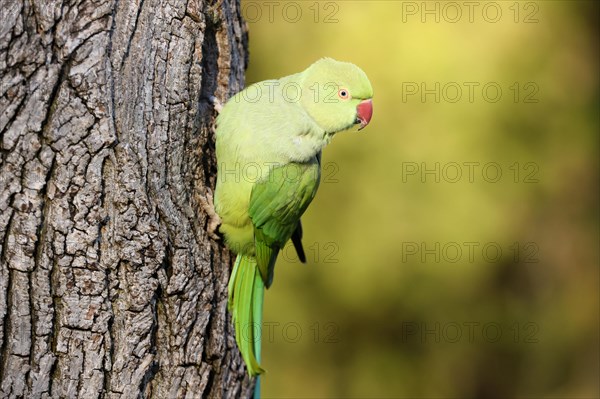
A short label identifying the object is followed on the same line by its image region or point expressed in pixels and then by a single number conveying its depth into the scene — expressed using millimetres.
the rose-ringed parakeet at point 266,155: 5766
